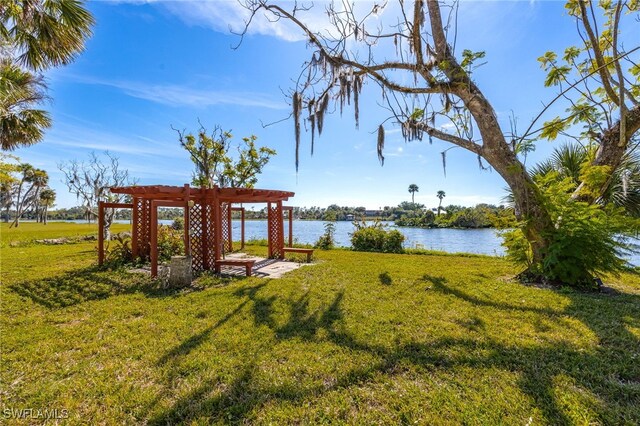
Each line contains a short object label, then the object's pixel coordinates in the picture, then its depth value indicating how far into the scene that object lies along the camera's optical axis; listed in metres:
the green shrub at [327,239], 12.92
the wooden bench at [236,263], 6.87
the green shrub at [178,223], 19.47
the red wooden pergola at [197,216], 6.65
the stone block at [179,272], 5.84
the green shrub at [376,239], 11.99
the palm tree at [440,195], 68.94
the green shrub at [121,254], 8.54
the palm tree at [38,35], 5.71
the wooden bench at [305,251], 8.95
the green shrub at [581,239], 4.96
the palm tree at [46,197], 39.34
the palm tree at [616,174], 6.89
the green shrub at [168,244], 9.41
